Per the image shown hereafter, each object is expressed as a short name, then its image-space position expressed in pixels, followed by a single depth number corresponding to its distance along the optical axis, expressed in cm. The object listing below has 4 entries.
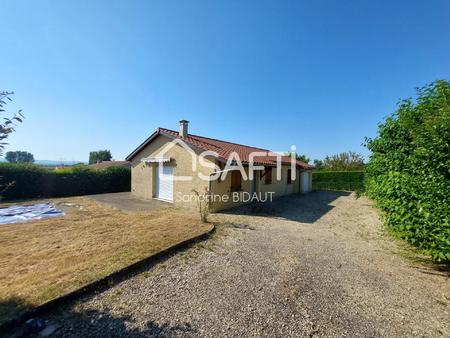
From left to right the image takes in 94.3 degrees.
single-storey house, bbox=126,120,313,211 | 1192
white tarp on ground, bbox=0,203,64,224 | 966
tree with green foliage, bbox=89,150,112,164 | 6969
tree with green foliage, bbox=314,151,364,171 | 3244
